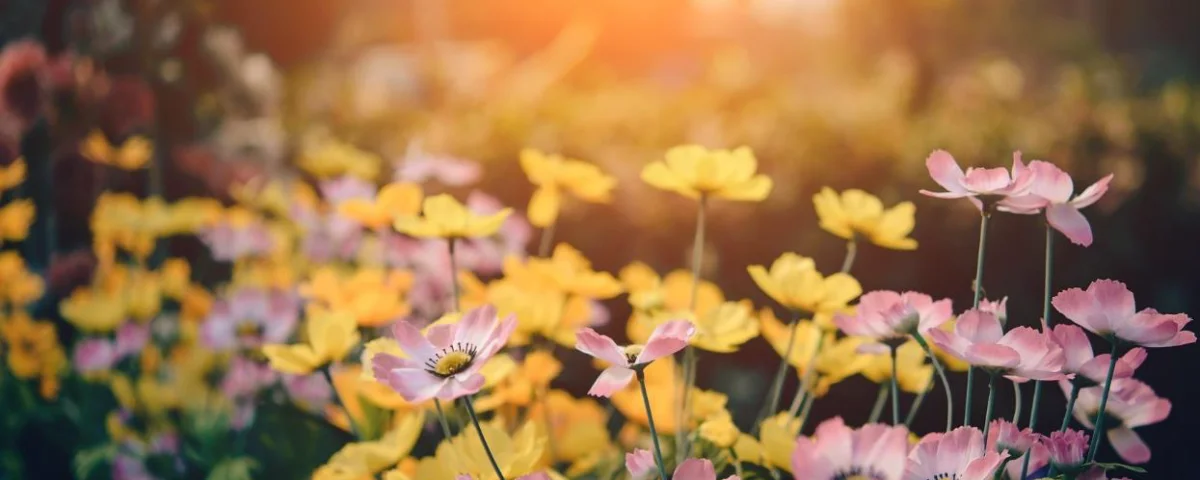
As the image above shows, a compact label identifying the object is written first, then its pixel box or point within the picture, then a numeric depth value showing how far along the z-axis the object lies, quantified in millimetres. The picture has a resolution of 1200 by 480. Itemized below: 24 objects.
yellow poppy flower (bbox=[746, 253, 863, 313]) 850
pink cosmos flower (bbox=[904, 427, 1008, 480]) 571
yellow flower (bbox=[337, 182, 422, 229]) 1073
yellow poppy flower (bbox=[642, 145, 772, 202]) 947
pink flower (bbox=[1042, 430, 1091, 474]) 627
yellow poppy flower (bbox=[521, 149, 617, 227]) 1095
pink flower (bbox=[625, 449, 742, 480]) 583
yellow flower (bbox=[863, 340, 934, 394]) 901
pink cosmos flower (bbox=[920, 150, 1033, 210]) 681
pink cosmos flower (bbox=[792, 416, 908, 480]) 562
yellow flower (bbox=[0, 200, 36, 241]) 1808
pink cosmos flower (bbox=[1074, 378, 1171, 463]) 736
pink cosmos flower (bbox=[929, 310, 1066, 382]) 600
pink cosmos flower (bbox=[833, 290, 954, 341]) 723
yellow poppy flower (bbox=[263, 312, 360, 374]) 853
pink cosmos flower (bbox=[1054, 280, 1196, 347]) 625
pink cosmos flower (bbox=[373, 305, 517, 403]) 656
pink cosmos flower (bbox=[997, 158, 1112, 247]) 686
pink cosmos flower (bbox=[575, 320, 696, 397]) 628
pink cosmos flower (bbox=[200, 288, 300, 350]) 1313
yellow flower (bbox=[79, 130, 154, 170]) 2037
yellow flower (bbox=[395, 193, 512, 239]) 908
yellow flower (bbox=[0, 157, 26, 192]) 1754
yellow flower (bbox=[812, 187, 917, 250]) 919
